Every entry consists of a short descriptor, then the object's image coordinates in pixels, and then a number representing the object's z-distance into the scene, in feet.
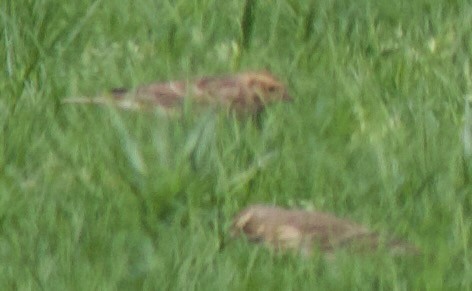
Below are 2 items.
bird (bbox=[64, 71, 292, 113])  27.84
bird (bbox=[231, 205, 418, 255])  22.79
